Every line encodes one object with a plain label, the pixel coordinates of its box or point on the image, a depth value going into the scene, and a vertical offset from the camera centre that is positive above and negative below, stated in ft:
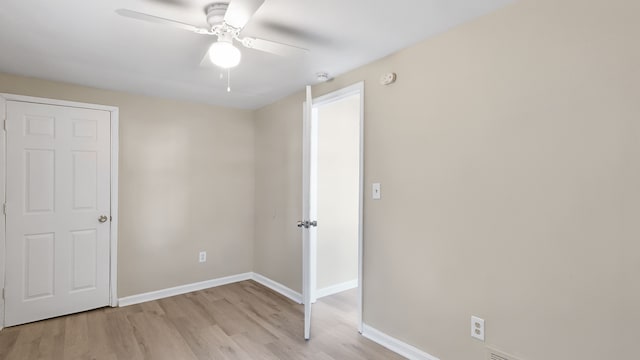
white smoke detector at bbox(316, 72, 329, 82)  9.48 +2.98
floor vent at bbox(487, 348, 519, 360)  6.02 -3.23
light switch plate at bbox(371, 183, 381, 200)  8.54 -0.32
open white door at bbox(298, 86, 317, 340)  8.70 -1.38
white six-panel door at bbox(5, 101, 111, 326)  9.64 -1.05
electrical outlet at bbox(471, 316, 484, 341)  6.39 -2.88
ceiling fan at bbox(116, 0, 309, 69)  5.04 +2.51
